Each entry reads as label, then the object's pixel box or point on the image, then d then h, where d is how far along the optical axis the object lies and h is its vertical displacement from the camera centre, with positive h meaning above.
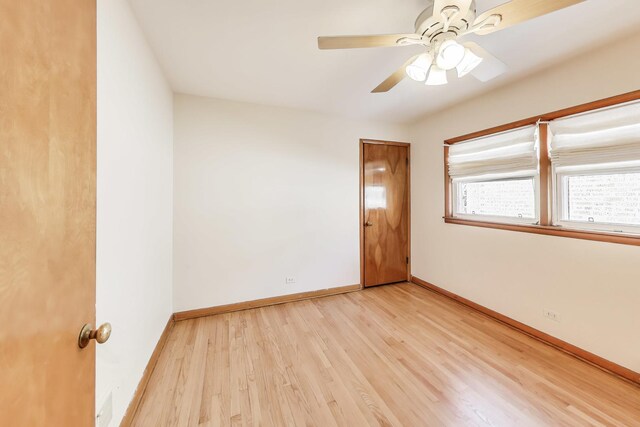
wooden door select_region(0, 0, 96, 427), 0.41 +0.01
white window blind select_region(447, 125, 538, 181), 2.22 +0.59
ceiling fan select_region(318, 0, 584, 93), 1.04 +0.87
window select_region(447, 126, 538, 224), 2.25 +0.37
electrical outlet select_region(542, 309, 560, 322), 2.01 -0.87
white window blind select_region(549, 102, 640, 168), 1.64 +0.56
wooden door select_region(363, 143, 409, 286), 3.35 +0.00
